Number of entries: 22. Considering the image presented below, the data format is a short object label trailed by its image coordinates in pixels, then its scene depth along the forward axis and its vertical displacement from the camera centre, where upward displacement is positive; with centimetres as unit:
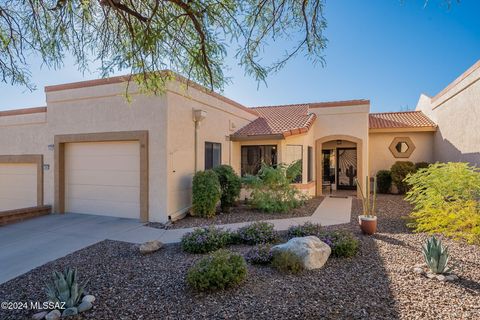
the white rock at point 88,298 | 357 -187
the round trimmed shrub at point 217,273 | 383 -165
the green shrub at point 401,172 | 1420 -63
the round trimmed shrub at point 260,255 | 493 -179
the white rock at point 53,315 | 322 -189
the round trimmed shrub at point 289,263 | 454 -177
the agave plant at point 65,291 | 337 -167
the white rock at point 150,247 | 572 -189
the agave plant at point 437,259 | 430 -161
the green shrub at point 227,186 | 981 -94
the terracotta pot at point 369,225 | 671 -164
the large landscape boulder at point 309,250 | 468 -164
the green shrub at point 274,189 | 995 -109
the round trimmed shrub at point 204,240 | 566 -174
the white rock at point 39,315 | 329 -193
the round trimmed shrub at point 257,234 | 612 -172
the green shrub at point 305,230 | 618 -166
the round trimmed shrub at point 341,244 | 525 -168
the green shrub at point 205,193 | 881 -107
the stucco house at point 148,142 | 848 +74
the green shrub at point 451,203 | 598 -105
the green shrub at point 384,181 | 1486 -116
